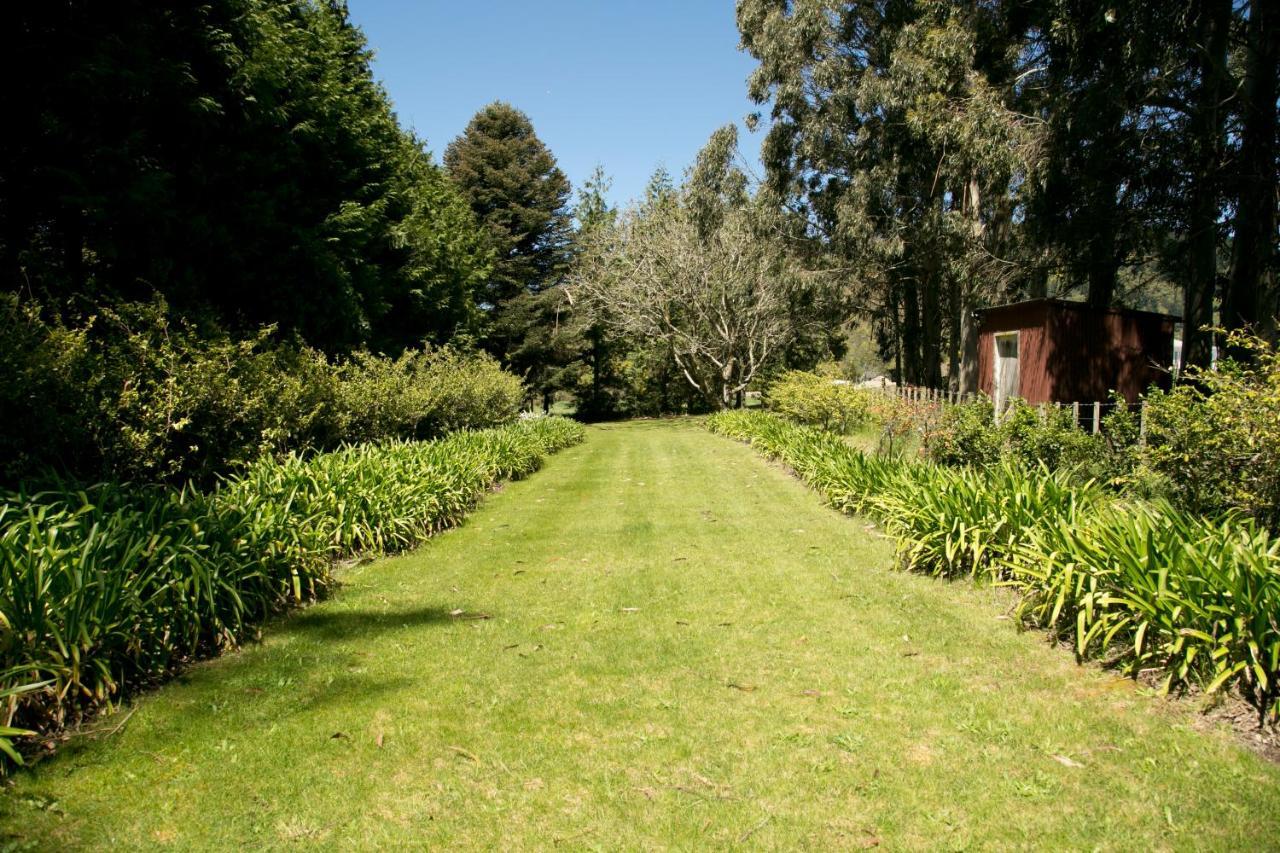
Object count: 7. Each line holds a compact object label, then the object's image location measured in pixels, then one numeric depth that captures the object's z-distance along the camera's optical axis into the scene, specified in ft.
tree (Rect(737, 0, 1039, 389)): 57.93
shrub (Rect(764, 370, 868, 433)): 49.75
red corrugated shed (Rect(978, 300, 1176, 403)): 48.88
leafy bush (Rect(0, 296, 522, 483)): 18.16
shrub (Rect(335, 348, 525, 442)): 35.68
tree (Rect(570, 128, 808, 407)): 88.33
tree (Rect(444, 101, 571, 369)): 114.32
